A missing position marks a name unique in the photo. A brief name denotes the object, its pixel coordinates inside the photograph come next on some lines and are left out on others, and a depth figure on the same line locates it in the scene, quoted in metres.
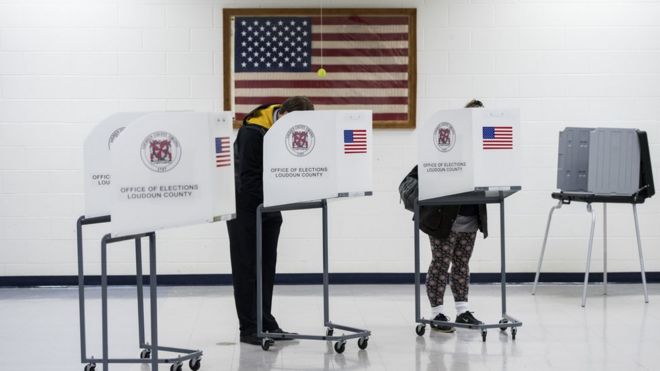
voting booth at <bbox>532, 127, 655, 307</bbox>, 12.74
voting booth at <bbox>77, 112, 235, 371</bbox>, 7.03
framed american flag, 13.90
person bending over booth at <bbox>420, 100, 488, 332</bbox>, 10.32
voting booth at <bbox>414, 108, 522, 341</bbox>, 9.69
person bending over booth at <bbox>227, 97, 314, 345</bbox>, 9.63
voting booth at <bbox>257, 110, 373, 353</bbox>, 9.12
